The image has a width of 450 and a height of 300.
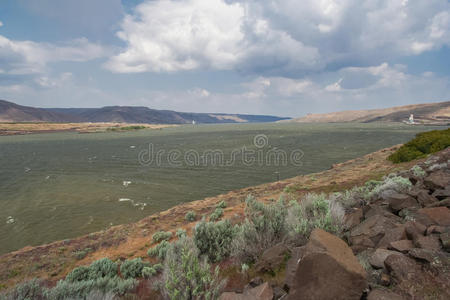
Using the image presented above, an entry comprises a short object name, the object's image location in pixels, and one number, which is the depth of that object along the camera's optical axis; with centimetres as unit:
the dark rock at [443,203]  552
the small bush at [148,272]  646
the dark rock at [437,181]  695
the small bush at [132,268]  668
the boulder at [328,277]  315
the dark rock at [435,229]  424
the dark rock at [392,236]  445
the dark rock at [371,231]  496
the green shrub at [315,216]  575
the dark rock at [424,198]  624
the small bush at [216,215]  1131
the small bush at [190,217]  1249
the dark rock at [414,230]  431
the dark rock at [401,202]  643
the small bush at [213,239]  656
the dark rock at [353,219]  647
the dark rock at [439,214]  481
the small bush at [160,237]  979
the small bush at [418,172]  1010
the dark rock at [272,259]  495
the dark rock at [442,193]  621
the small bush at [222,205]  1404
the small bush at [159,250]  767
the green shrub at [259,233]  580
